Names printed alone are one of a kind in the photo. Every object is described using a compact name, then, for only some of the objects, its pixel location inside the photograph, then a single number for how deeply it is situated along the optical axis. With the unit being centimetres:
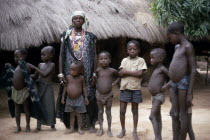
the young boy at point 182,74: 293
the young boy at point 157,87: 342
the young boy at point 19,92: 425
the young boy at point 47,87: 430
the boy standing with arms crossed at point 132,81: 377
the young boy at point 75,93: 407
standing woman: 412
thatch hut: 626
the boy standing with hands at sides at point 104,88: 400
